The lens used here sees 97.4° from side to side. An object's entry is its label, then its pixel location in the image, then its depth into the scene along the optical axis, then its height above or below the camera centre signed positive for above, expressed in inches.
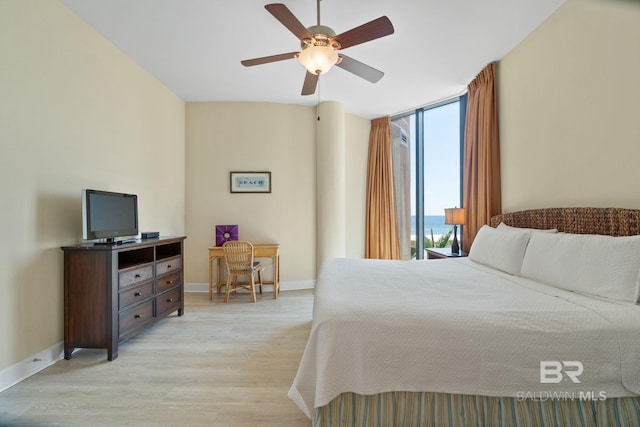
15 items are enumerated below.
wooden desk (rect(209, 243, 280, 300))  152.4 -21.8
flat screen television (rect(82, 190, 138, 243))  88.2 +1.5
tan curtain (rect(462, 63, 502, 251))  123.8 +26.8
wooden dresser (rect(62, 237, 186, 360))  87.4 -25.0
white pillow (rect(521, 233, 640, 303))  57.3 -11.7
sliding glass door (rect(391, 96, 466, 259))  161.9 +27.6
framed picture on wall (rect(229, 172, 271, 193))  171.6 +21.7
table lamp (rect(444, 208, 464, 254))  133.0 -1.4
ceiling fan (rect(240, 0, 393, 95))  74.1 +50.6
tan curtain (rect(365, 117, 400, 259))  187.9 +7.9
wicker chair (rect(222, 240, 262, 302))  146.9 -22.3
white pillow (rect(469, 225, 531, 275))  87.3 -11.6
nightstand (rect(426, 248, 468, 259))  130.7 -18.6
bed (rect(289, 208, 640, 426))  46.4 -25.0
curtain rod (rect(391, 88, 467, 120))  157.6 +67.2
